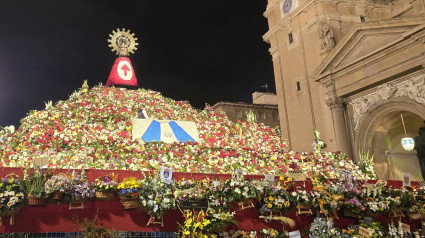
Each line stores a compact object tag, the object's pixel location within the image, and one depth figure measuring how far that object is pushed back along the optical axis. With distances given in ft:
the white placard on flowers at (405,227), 35.19
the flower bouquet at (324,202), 32.91
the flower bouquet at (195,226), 26.84
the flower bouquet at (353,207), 33.71
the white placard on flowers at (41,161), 27.55
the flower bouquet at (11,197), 24.35
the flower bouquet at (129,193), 27.32
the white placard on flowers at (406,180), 41.29
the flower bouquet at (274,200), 30.89
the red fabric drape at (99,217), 26.30
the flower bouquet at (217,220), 27.68
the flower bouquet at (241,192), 30.14
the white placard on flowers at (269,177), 32.76
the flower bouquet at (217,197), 29.04
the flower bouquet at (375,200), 34.45
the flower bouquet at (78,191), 26.66
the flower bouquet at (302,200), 32.22
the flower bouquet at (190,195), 28.60
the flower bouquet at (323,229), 30.63
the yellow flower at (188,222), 27.09
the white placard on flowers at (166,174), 29.26
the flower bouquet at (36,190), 25.70
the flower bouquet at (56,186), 26.12
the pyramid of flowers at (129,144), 45.37
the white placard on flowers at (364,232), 31.72
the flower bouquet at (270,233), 30.94
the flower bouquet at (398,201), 35.49
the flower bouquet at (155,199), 27.12
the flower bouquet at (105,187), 27.48
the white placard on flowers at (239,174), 31.76
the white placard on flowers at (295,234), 30.89
